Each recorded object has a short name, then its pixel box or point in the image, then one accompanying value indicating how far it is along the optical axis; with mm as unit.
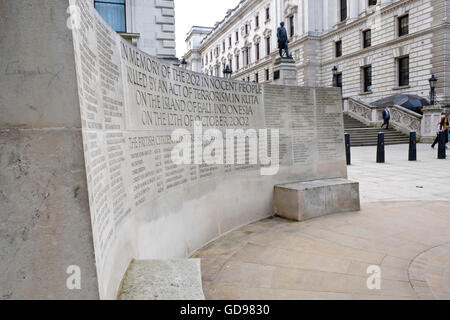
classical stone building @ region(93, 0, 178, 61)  13227
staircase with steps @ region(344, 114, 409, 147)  20266
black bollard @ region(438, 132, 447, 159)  12930
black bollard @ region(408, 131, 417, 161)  12508
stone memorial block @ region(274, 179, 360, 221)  5443
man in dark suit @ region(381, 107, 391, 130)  21791
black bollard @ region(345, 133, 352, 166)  12422
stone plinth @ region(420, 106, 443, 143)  19766
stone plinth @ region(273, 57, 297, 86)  21906
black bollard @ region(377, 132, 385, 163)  12365
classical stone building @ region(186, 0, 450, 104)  25891
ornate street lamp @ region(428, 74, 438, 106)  22391
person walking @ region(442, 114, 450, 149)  16234
